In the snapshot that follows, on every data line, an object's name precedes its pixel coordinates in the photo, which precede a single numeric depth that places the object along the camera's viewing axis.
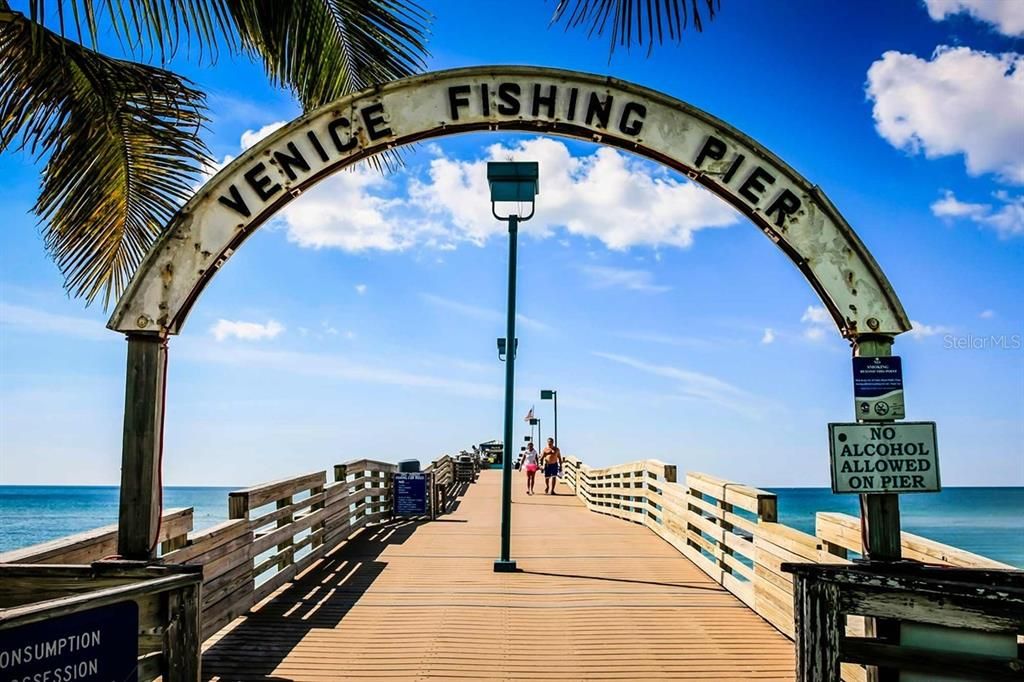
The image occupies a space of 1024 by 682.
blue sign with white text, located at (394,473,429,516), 15.84
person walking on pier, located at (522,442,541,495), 23.86
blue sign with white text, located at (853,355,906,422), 4.97
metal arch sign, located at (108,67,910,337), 5.12
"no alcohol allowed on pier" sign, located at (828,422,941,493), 4.88
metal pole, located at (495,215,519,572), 9.77
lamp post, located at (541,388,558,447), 37.37
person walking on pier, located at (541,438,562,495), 22.99
